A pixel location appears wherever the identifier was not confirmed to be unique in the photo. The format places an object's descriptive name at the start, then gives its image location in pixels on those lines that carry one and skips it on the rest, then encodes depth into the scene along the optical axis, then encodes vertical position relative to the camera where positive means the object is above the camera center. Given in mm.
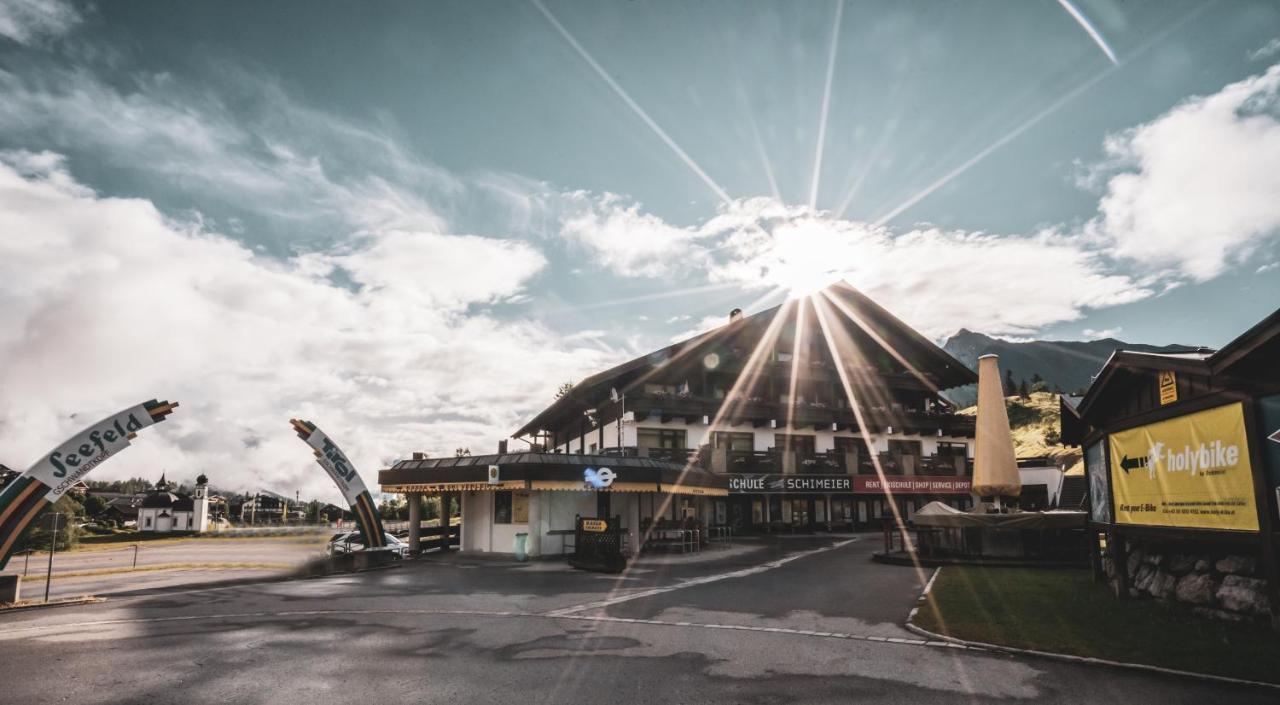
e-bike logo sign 24344 -389
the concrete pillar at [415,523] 28422 -2194
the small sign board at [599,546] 20641 -2446
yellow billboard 9742 -221
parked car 29092 -3190
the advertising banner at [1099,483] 14284 -481
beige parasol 19859 +273
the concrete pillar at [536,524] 25888 -2081
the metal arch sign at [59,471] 15164 +67
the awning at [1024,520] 19281 -1617
